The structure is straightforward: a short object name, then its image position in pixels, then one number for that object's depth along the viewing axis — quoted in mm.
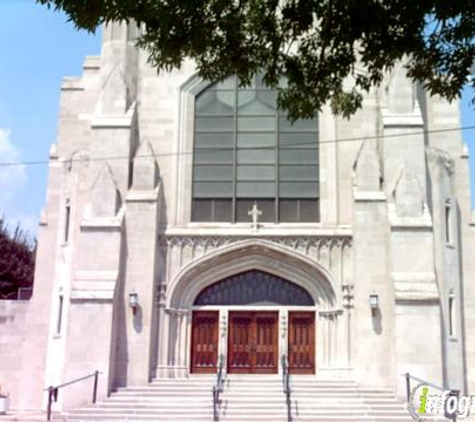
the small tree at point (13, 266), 34750
